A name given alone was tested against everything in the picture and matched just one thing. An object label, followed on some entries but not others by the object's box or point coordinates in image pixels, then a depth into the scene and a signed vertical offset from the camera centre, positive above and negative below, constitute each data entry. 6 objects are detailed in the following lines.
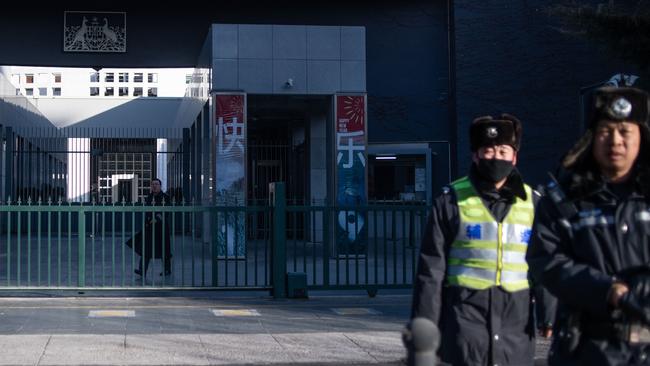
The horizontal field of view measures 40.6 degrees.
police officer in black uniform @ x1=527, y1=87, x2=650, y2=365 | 3.29 -0.15
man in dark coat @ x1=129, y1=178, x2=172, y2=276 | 12.32 -0.60
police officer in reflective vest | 4.41 -0.32
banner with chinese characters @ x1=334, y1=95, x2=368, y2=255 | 18.75 +1.05
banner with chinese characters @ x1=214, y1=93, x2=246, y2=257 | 18.41 +1.09
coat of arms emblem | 20.95 +4.02
